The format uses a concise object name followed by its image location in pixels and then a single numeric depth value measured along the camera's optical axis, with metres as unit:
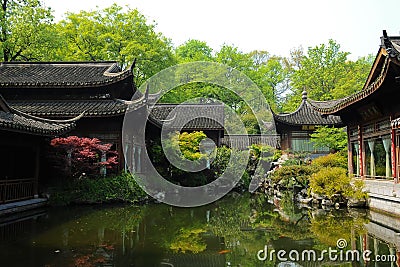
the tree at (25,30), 22.28
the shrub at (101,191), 12.63
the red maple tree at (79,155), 12.62
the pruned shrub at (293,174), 14.97
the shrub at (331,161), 16.94
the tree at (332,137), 18.50
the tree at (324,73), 29.27
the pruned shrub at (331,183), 11.06
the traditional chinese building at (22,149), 10.64
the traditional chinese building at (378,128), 9.40
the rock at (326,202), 11.32
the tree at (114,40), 26.58
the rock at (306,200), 12.48
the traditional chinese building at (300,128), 22.19
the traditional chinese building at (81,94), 14.27
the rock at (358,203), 10.91
